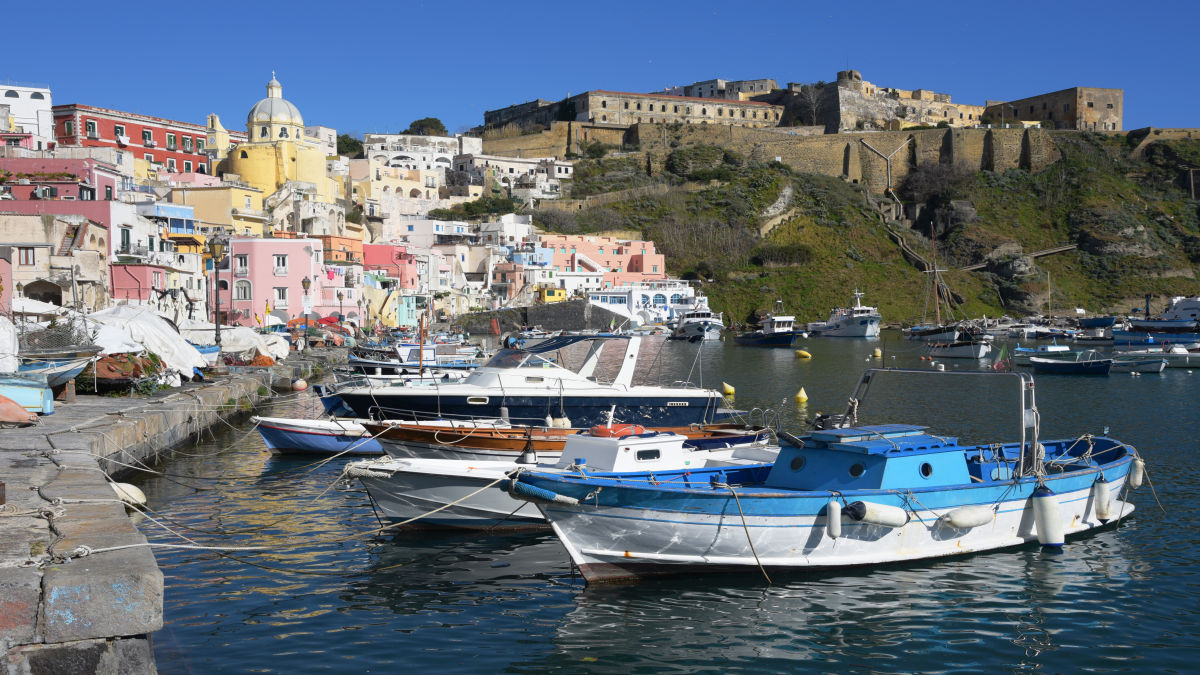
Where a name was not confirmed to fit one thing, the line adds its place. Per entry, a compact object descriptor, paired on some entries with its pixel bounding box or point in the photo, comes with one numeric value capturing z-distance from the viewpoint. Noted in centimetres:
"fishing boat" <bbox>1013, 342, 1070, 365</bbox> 4840
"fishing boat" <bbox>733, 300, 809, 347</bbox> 7031
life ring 1437
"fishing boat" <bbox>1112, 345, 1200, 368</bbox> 4644
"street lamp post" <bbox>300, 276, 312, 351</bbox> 5139
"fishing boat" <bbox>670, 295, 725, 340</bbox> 7506
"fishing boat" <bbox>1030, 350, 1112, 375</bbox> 4334
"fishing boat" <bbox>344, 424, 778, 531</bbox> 1338
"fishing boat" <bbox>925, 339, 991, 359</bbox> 5650
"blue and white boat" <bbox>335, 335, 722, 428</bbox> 1945
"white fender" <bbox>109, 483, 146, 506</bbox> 1341
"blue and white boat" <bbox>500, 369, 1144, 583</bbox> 1141
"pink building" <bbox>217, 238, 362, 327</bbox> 5331
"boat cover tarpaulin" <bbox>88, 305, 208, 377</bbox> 2508
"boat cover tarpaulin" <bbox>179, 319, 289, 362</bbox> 3438
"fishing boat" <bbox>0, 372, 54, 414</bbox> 1806
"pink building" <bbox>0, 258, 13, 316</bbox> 3284
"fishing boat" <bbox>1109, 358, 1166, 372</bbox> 4428
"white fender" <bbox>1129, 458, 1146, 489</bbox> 1404
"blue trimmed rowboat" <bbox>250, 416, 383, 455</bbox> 2066
